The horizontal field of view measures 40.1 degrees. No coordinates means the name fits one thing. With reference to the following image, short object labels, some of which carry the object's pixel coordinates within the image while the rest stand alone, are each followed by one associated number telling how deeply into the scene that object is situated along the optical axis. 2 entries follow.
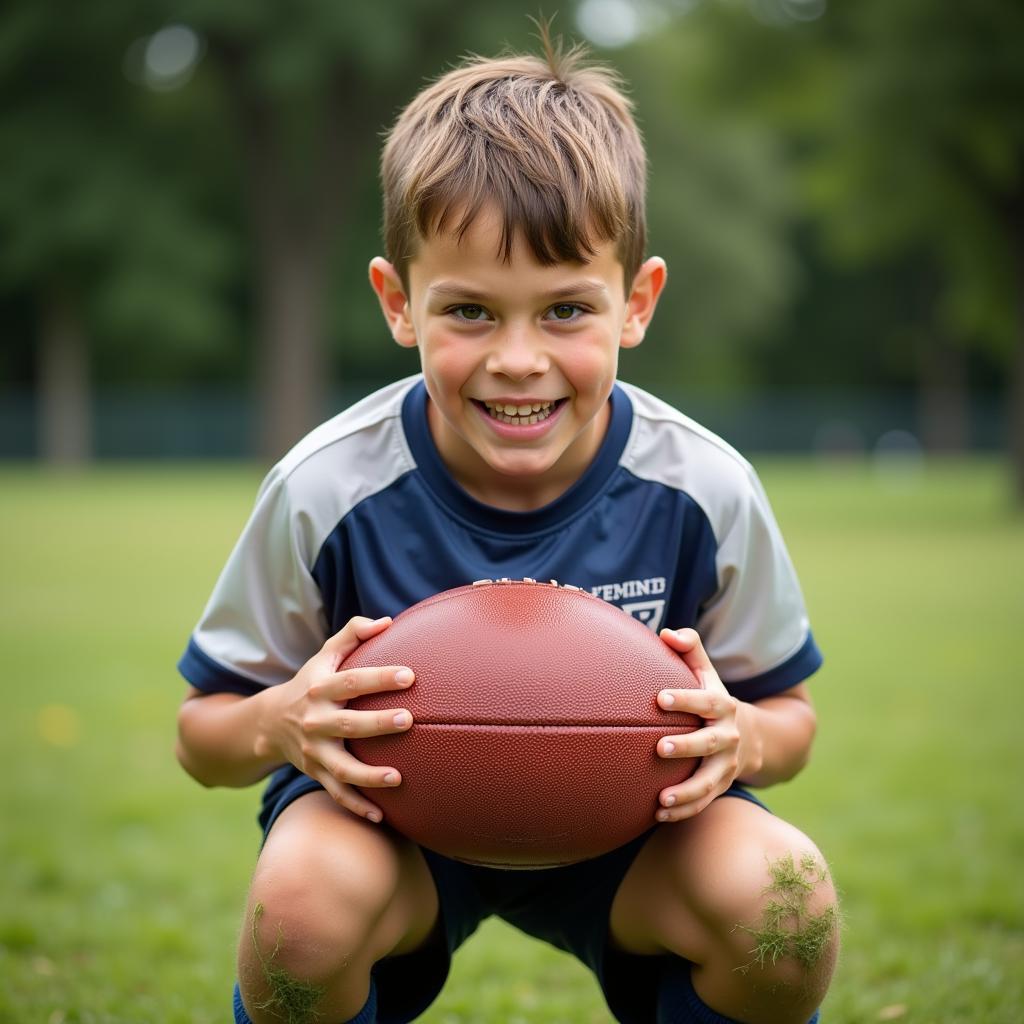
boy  2.27
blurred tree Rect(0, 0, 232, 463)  29.44
